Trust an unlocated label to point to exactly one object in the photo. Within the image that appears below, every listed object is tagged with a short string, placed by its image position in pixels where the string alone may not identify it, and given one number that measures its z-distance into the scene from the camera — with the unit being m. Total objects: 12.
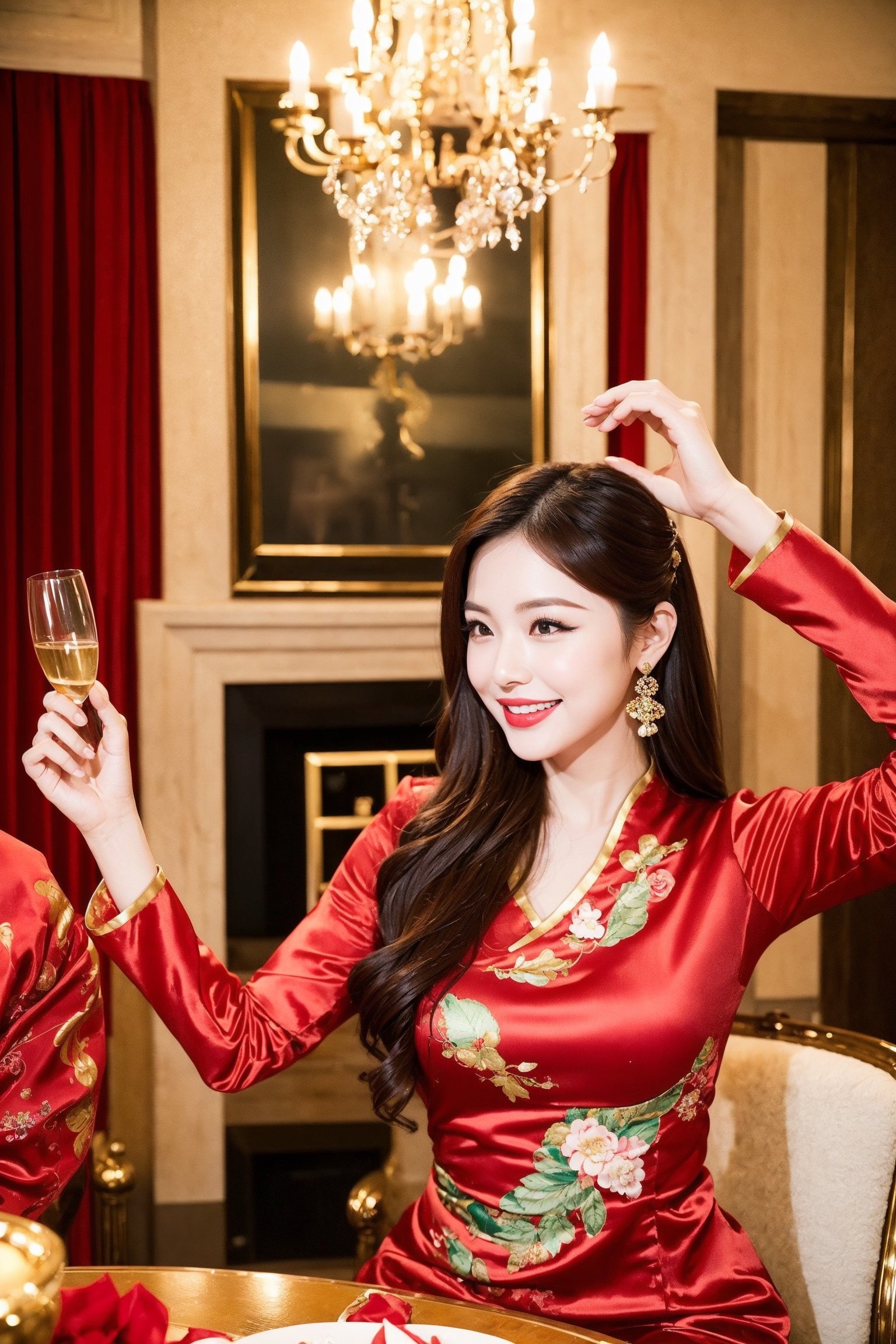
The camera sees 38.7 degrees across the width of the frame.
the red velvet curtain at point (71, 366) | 3.38
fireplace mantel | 3.40
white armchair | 1.54
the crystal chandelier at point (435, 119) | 2.52
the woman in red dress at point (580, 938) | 1.47
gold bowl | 0.74
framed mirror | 3.48
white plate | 1.03
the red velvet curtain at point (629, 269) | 3.64
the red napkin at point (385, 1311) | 1.10
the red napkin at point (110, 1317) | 1.01
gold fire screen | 3.64
